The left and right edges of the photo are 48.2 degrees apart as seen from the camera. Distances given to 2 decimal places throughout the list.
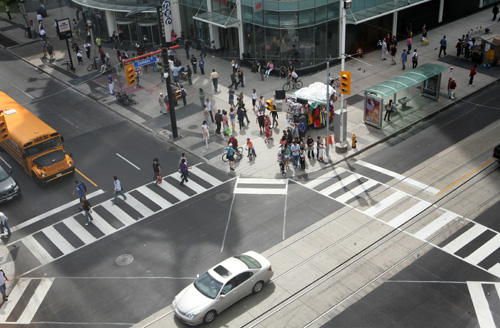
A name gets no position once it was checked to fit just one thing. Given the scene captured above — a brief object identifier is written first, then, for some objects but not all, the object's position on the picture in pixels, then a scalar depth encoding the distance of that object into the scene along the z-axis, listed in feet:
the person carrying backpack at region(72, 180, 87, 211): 90.68
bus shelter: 109.81
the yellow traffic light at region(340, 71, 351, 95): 98.61
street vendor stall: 111.34
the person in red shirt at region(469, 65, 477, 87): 126.00
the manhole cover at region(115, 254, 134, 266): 79.92
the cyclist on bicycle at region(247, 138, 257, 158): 103.24
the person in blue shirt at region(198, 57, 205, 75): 141.69
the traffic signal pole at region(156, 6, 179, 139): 104.88
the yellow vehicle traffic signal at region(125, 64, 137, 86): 104.47
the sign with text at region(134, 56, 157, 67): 105.19
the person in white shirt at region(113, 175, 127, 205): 92.58
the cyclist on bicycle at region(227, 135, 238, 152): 103.00
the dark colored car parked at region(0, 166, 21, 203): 95.20
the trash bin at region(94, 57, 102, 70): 150.82
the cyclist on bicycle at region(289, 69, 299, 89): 130.21
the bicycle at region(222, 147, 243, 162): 104.56
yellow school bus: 100.12
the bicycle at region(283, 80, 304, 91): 131.72
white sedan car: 66.08
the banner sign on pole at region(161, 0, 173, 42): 143.43
